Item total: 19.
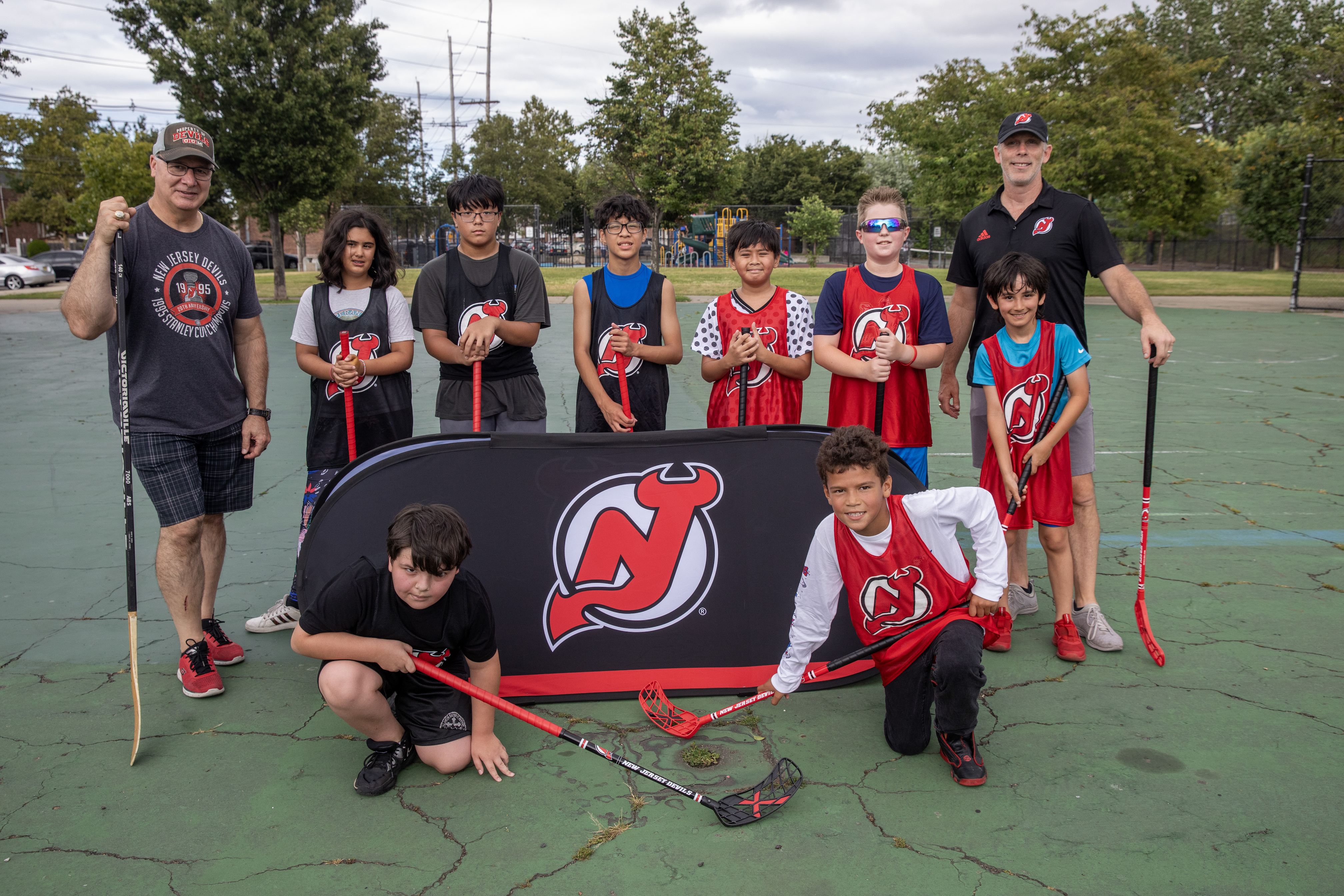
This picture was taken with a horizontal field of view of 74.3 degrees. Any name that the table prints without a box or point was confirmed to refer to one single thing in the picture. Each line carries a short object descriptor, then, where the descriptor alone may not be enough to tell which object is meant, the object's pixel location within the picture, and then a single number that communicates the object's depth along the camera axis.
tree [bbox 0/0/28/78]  24.53
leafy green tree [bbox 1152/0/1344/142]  47.66
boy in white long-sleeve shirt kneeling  2.76
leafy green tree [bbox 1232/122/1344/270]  30.55
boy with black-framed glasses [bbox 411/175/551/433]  3.91
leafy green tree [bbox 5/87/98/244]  42.53
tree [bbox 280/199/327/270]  34.28
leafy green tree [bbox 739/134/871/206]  60.75
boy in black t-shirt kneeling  2.60
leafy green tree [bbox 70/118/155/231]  35.38
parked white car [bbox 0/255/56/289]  32.22
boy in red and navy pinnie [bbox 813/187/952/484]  3.79
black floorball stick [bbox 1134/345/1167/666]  3.58
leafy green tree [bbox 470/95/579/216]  48.25
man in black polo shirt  3.73
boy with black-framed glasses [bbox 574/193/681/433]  4.04
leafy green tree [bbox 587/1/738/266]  32.75
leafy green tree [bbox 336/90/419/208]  40.06
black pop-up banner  3.23
